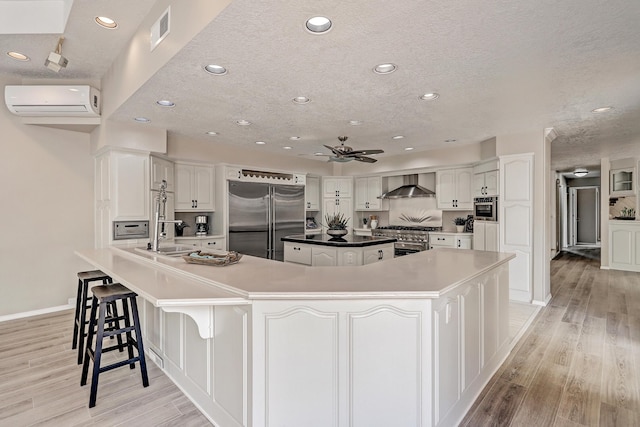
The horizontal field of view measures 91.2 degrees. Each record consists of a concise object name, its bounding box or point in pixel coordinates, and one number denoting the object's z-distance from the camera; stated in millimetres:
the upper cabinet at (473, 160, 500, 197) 4895
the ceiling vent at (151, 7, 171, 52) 2241
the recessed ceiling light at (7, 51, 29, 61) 3193
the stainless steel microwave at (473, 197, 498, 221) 4845
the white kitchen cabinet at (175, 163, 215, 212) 4973
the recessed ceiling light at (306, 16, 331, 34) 1797
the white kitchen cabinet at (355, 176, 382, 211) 7031
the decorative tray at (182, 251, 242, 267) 2279
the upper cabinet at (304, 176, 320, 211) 7064
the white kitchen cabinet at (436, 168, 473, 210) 5723
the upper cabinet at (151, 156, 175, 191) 4324
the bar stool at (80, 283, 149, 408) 2143
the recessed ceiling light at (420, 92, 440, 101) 2980
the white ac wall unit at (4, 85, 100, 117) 3527
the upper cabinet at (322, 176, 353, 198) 7234
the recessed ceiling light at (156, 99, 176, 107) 3142
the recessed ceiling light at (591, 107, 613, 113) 3459
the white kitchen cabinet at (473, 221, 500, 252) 4785
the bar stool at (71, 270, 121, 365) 2770
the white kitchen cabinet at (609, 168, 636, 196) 6695
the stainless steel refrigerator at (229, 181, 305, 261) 5457
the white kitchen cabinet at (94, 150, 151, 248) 3881
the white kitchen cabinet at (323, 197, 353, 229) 7227
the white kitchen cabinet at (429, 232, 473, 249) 5605
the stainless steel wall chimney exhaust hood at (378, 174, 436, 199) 6405
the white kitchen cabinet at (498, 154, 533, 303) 4375
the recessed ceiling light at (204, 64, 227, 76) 2375
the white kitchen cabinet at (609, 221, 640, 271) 6676
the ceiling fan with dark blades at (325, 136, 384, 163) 3909
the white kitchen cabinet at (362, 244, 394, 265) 4270
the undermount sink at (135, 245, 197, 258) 2901
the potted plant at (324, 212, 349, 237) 4916
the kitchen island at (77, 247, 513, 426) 1606
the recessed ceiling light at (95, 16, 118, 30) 2623
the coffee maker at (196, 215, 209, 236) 5216
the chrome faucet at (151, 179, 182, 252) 2959
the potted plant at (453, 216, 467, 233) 6031
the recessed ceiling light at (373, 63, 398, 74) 2379
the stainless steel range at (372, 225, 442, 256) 6070
